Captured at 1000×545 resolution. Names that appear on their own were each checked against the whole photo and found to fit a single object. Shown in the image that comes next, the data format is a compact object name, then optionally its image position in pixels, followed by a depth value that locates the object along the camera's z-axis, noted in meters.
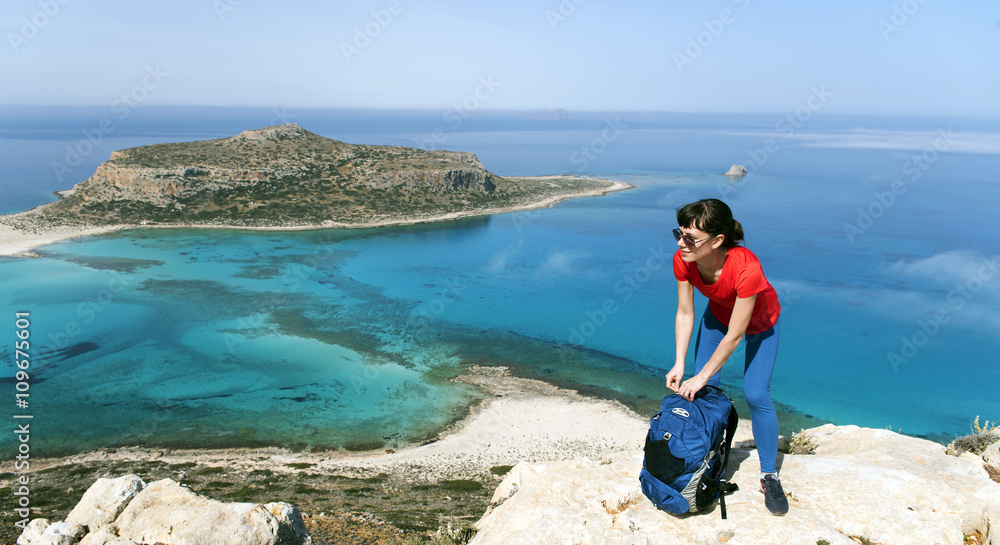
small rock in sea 114.79
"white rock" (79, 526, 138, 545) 7.40
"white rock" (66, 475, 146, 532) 8.35
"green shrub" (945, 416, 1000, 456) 7.89
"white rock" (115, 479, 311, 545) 7.30
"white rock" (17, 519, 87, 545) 7.87
